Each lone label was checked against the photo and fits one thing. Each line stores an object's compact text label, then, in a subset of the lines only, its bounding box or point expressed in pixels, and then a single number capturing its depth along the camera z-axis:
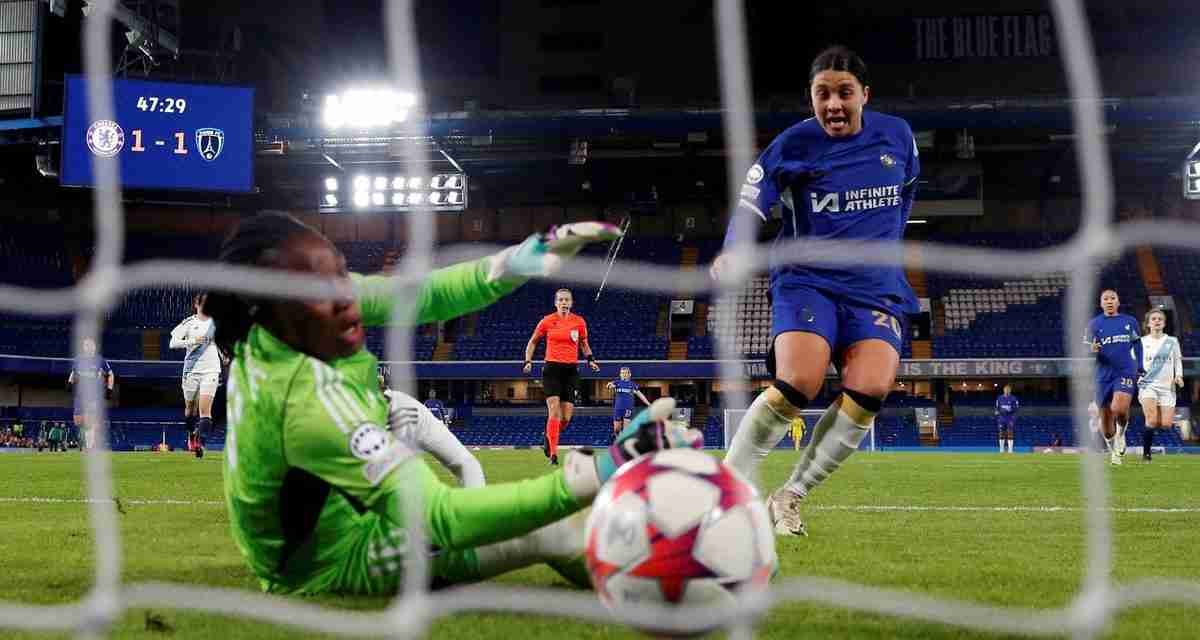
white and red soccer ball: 2.02
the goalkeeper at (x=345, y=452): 2.31
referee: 11.80
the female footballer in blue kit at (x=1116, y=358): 11.08
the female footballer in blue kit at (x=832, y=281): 3.92
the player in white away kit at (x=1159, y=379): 12.01
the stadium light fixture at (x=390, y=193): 24.20
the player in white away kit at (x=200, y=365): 10.94
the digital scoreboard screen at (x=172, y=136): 15.81
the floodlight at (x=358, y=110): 21.89
